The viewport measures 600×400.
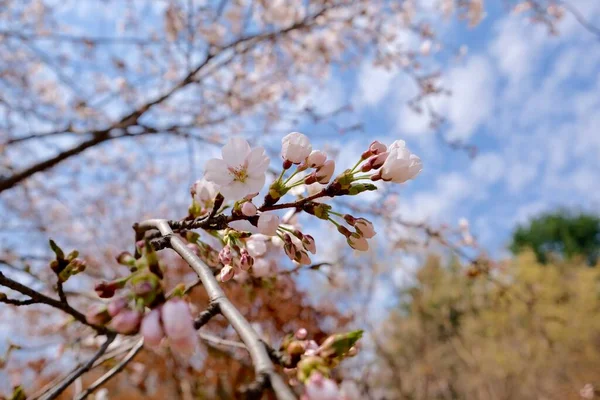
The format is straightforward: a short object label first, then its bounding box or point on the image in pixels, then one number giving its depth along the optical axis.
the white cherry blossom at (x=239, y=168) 0.19
